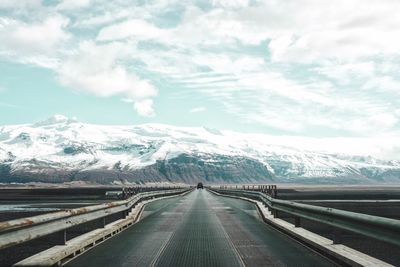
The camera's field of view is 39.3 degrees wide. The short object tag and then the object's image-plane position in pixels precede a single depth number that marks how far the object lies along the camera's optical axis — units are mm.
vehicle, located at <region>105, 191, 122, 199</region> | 64688
